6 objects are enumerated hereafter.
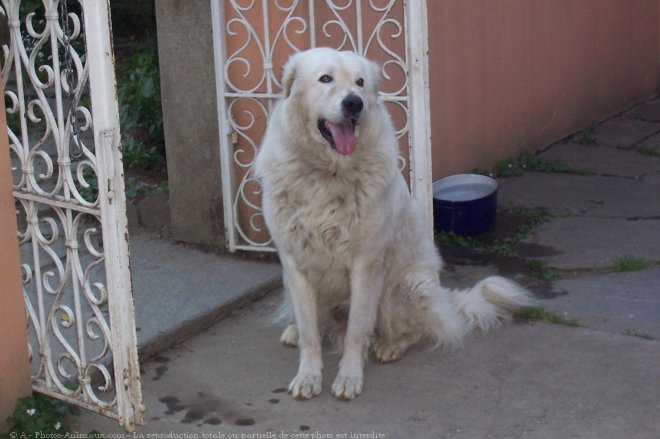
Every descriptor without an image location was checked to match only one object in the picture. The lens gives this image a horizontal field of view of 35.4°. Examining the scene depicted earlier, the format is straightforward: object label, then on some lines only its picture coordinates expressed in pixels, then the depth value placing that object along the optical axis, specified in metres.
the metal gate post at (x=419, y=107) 5.24
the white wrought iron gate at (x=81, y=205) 3.67
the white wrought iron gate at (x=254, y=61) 5.89
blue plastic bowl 6.50
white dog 4.50
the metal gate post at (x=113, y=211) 3.62
